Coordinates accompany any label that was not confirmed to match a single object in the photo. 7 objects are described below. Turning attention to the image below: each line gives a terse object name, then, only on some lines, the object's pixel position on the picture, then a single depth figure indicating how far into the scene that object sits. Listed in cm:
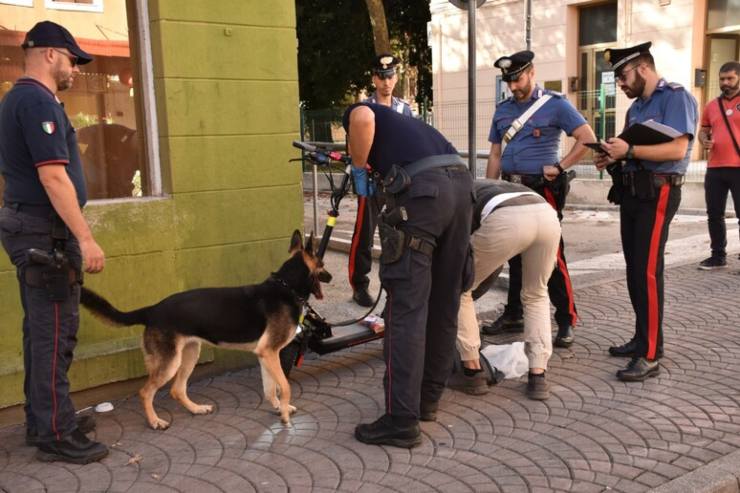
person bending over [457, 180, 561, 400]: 414
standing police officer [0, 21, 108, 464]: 330
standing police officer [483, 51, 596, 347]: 528
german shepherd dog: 390
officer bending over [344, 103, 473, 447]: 362
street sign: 593
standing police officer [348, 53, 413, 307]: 599
